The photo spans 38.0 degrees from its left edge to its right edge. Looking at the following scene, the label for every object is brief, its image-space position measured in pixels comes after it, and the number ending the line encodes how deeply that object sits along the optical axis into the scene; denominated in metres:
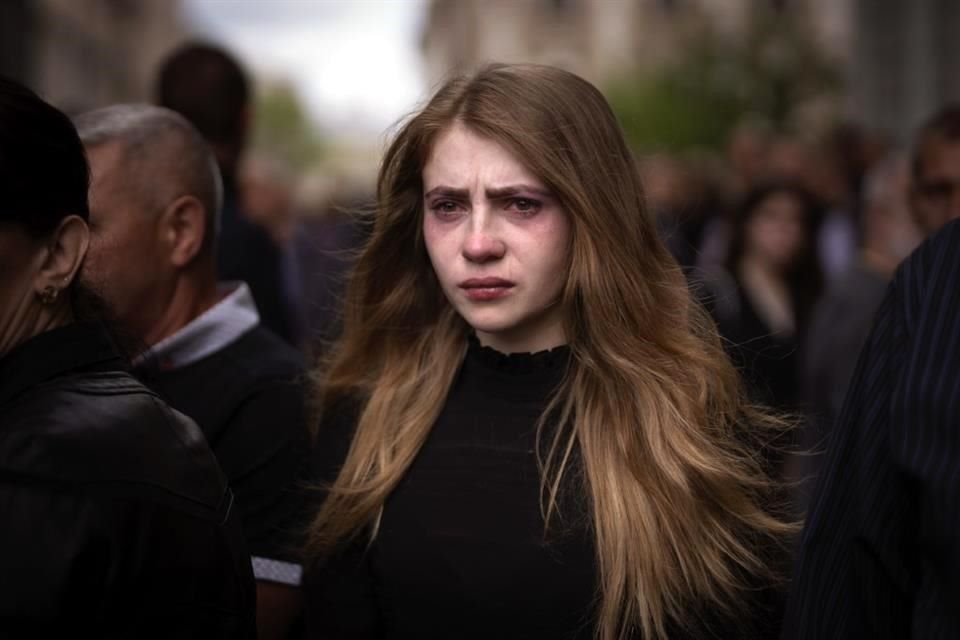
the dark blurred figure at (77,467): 1.89
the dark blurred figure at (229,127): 4.86
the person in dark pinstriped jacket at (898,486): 2.01
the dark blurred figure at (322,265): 3.57
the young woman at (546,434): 2.71
